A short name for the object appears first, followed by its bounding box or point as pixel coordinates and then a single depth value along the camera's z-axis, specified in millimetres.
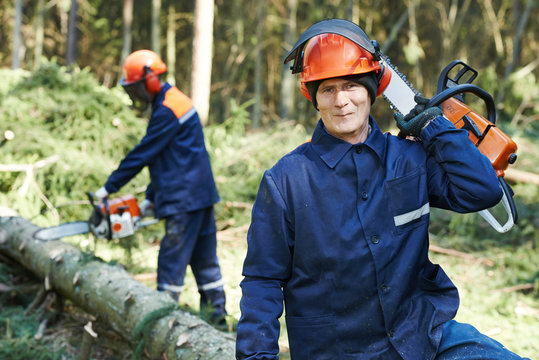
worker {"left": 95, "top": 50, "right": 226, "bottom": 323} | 3893
